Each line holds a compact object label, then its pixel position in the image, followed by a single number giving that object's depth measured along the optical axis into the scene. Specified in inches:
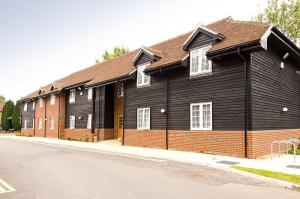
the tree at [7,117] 2447.1
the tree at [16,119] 2313.0
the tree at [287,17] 1296.8
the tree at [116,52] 2358.5
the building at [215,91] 572.4
